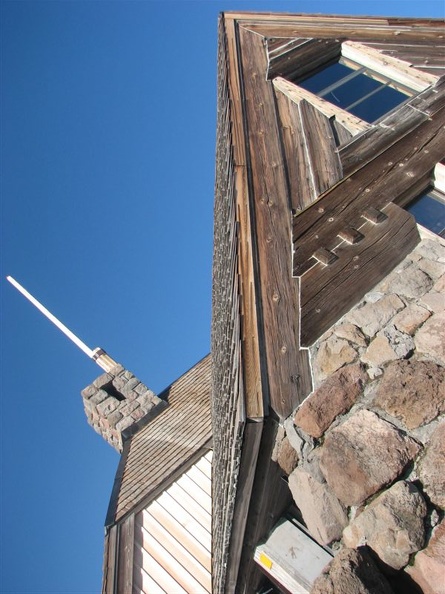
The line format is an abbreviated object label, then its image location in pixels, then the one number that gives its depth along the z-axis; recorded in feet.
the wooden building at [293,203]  10.79
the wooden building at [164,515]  22.39
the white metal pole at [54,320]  49.83
